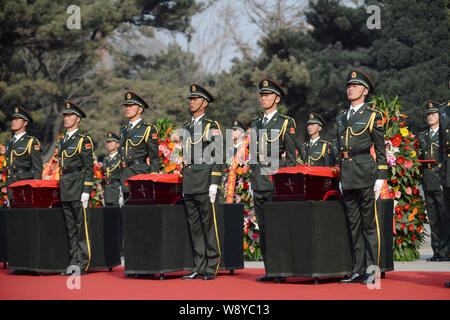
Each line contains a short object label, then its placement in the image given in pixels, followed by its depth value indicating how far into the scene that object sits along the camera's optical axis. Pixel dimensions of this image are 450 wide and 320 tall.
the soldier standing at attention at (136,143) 18.72
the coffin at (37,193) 18.77
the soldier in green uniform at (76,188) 18.64
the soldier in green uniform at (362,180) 15.34
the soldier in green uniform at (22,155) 20.64
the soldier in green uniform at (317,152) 22.36
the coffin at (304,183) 15.43
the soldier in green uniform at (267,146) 16.91
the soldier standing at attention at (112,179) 29.23
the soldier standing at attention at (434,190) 23.12
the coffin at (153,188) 17.16
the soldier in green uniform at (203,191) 17.33
